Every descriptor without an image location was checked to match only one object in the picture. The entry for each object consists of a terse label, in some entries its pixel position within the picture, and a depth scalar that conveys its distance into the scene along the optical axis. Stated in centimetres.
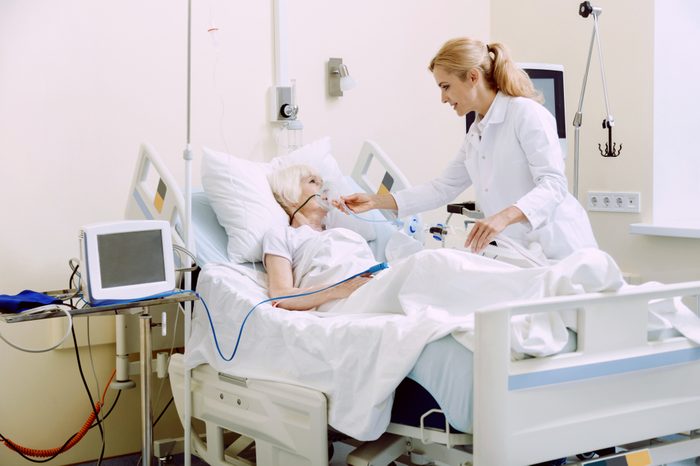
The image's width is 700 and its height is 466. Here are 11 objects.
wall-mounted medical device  357
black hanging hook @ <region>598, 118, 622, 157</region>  358
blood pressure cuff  221
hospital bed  181
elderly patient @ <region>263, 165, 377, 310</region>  259
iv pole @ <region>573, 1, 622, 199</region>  353
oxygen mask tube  301
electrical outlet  369
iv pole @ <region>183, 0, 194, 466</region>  256
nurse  262
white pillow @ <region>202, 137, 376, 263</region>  286
